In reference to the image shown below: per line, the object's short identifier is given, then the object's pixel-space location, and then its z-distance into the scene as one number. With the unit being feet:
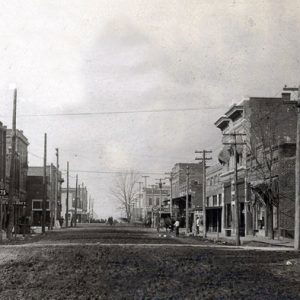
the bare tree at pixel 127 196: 502.38
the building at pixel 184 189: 278.05
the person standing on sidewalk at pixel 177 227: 184.65
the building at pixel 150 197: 554.87
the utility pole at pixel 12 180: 131.54
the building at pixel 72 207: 521.65
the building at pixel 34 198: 327.06
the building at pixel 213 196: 221.27
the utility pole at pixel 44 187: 188.69
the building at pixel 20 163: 266.12
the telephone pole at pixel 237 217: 122.11
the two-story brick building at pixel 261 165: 144.77
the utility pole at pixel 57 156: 253.73
